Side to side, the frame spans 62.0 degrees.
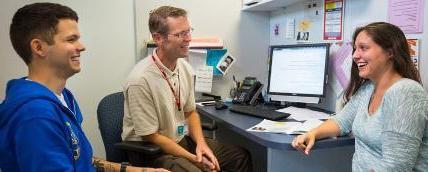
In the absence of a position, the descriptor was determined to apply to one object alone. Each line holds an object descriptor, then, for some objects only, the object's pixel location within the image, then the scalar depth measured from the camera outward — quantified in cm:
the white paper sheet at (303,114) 182
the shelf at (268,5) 226
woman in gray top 113
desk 143
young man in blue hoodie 92
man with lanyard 160
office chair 160
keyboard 181
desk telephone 228
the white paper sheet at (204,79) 250
